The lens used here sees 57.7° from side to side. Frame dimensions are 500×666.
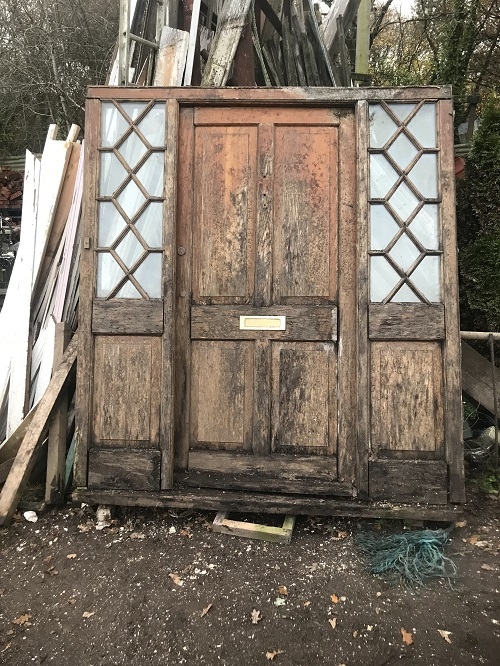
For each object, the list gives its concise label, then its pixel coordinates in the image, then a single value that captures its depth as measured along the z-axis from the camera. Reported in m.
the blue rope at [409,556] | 2.65
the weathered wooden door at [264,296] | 3.29
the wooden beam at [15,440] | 3.62
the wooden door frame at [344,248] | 3.12
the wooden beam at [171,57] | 3.78
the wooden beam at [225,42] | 3.73
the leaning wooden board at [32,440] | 3.13
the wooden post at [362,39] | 5.86
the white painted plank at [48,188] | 4.26
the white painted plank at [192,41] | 3.79
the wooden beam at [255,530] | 2.96
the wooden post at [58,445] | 3.37
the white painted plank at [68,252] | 3.97
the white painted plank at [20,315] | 3.98
